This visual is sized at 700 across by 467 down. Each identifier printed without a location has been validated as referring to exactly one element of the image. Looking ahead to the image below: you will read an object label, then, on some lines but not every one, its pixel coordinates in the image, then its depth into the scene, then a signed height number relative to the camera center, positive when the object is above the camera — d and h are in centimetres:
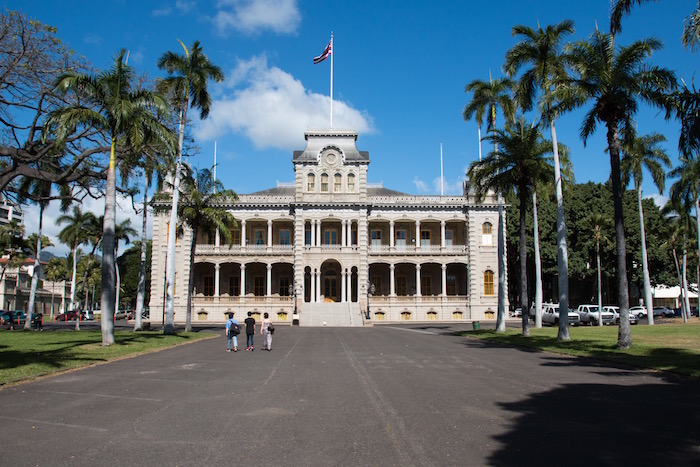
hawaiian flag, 5056 +2160
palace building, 5588 +492
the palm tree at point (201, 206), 3609 +606
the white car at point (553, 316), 4472 -104
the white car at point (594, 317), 4638 -115
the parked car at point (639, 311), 5287 -80
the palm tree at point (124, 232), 5407 +661
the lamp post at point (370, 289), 5593 +131
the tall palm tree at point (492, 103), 3572 +1251
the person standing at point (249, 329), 2209 -100
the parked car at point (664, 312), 6125 -100
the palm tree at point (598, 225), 5059 +683
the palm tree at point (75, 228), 4981 +669
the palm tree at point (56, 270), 8650 +486
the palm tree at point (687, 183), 4006 +837
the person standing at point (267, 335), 2248 -125
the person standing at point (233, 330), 2164 -103
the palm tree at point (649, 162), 4006 +984
